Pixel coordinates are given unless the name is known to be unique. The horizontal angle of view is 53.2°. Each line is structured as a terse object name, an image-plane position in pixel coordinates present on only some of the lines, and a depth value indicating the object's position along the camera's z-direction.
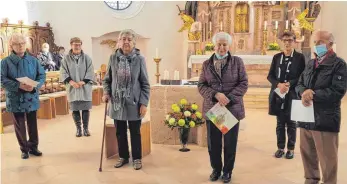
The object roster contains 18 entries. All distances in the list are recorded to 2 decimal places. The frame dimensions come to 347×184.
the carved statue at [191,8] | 9.89
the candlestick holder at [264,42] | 8.92
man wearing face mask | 2.57
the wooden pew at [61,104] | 6.77
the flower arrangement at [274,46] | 8.54
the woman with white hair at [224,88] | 2.93
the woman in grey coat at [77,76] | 4.66
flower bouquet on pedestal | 3.99
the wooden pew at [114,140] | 3.86
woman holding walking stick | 3.32
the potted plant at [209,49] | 8.95
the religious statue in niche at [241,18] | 9.60
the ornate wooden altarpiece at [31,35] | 8.79
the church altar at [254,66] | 8.06
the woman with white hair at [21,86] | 3.67
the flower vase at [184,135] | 4.12
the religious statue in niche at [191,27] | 9.74
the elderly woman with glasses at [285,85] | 3.63
